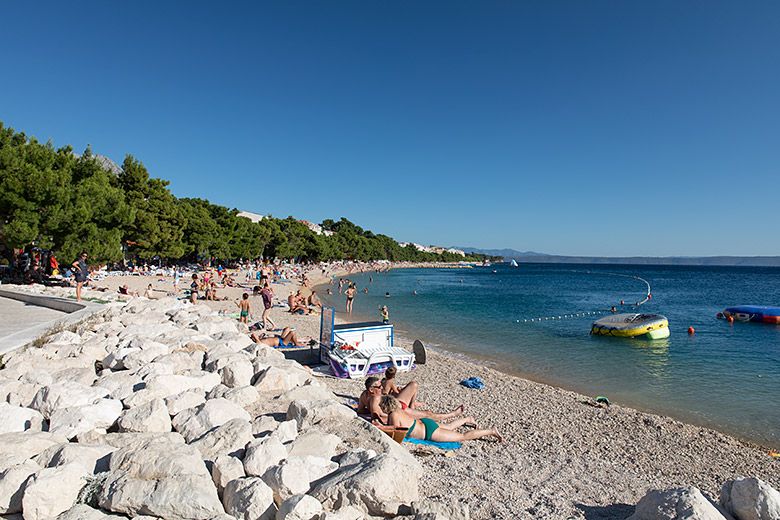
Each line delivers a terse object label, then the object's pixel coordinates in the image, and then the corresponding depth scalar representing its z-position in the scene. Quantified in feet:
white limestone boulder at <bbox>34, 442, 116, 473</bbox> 13.26
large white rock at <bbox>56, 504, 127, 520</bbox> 11.12
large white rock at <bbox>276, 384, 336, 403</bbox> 21.94
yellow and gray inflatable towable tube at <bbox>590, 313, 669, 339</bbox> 65.41
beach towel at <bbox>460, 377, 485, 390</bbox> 34.63
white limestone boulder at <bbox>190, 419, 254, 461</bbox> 15.31
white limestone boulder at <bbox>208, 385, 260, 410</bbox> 20.99
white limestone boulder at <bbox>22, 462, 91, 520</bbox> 11.19
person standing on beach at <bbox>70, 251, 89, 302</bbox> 49.62
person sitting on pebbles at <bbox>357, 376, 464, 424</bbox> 21.15
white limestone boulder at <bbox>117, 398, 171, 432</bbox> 16.63
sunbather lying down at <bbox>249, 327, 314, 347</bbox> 40.71
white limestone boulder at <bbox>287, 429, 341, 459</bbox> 15.28
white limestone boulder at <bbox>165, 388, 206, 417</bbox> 18.84
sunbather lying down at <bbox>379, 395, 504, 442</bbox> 20.25
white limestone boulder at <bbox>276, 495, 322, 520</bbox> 11.33
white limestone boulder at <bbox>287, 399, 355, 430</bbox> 18.33
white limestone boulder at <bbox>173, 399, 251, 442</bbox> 17.11
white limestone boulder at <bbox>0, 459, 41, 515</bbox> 11.43
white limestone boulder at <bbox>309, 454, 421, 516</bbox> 12.49
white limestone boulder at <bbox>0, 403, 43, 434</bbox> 16.25
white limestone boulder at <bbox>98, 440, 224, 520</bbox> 11.48
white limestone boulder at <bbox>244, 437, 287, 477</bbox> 13.94
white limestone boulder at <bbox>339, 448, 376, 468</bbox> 14.26
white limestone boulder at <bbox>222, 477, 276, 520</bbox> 11.98
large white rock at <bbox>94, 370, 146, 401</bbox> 20.20
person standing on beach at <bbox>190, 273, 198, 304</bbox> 65.00
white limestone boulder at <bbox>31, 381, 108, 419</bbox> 17.75
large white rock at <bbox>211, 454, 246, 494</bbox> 13.29
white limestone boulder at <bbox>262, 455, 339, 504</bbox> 12.73
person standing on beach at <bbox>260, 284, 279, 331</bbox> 49.33
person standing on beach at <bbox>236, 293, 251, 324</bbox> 53.06
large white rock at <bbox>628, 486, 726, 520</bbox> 11.95
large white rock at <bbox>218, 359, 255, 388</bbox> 23.97
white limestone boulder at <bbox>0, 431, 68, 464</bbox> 13.67
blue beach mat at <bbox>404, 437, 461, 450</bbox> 20.31
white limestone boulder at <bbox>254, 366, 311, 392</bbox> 23.50
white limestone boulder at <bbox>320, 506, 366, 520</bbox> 11.69
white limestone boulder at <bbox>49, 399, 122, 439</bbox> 16.22
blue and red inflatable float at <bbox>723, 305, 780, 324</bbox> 88.22
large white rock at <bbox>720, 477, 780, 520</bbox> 12.48
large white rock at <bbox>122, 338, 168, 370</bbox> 24.89
